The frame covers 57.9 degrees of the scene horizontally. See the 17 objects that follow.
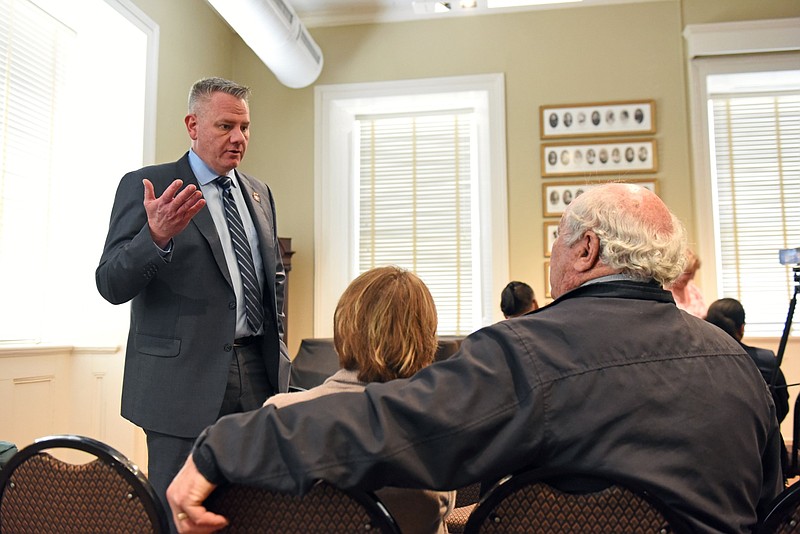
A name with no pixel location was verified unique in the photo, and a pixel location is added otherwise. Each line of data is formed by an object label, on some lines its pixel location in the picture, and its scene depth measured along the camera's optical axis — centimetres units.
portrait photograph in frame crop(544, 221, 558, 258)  552
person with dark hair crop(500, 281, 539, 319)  384
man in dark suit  193
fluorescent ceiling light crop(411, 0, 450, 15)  549
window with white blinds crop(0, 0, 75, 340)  399
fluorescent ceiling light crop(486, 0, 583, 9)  516
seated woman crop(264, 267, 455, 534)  140
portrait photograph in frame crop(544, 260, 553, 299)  544
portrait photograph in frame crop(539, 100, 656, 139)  550
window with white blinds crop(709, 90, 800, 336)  560
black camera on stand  307
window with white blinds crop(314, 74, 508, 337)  581
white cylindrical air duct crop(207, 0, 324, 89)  447
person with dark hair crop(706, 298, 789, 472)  339
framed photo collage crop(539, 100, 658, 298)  550
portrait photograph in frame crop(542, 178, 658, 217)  554
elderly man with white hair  109
